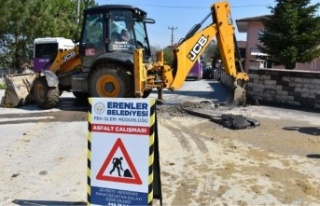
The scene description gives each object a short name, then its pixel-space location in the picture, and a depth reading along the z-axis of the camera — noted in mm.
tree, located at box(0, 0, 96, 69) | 24141
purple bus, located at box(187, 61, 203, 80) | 28062
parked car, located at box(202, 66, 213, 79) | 34209
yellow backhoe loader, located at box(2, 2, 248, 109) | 9750
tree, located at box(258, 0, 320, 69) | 19641
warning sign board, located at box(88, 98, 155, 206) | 3646
